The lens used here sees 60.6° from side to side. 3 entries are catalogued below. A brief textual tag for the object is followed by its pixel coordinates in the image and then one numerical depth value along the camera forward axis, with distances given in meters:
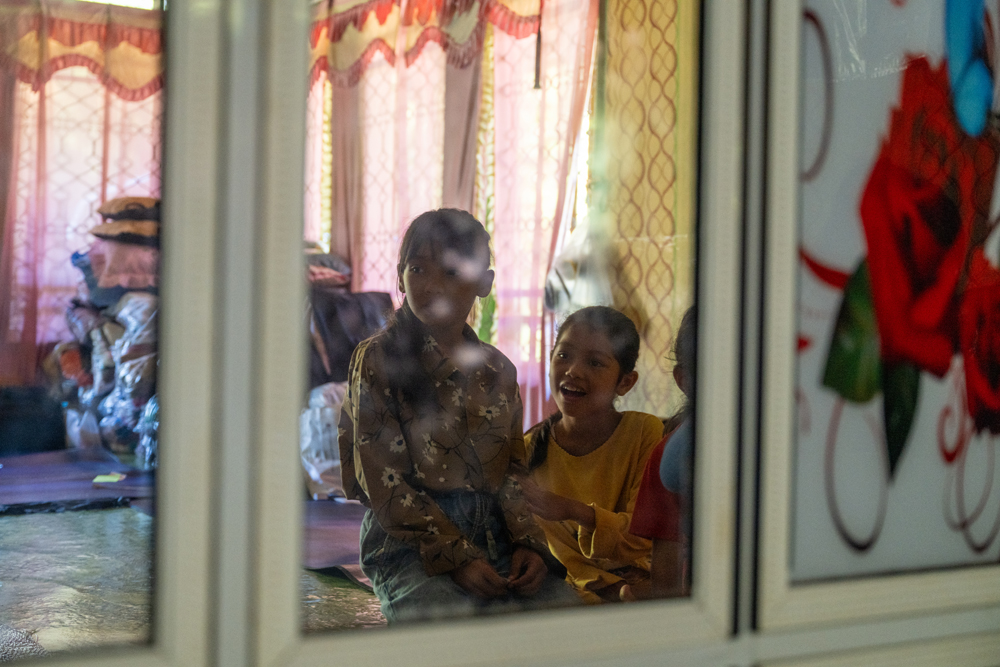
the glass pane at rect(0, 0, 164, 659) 0.85
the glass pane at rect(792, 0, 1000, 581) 1.11
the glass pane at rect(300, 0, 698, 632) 0.96
